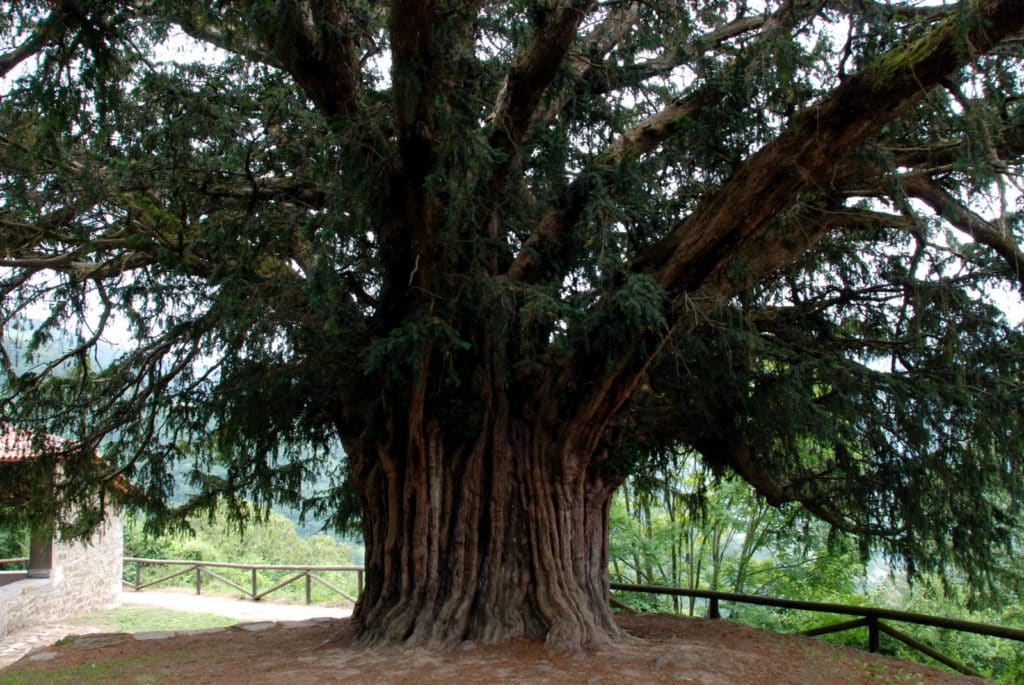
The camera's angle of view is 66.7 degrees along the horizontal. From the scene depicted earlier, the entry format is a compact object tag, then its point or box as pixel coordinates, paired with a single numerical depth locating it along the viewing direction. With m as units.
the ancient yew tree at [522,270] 5.49
